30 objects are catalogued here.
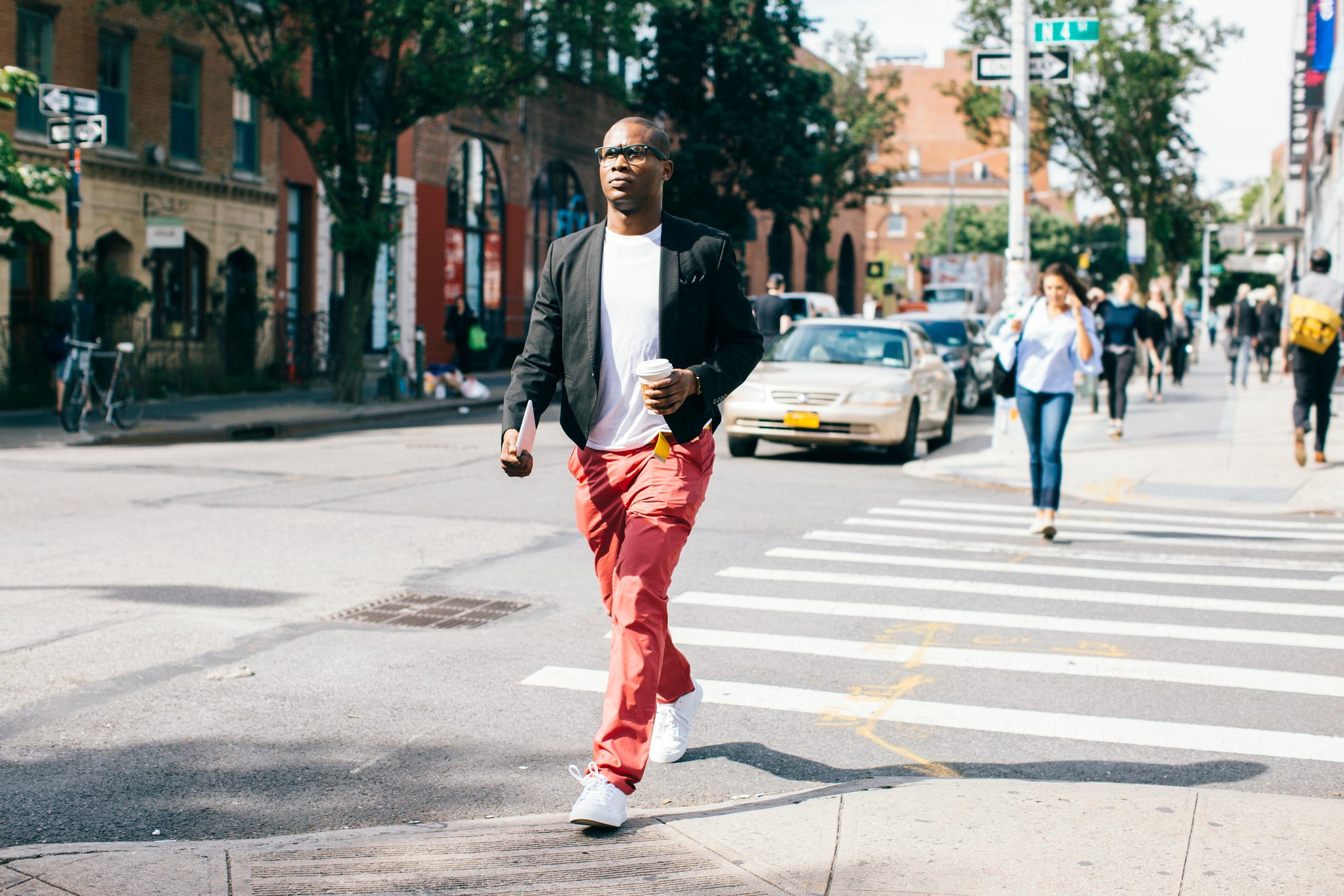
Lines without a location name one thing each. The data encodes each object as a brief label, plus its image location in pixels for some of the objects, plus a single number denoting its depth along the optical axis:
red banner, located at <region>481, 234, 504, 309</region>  38.06
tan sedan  15.60
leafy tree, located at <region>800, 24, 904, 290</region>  50.34
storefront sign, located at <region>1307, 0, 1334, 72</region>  31.38
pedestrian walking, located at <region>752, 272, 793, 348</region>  19.39
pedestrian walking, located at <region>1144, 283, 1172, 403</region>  22.31
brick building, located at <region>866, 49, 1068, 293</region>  103.69
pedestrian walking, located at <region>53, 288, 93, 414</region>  17.86
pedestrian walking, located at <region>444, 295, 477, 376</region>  32.47
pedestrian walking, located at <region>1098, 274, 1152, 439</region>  18.34
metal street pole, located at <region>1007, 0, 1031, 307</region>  16.25
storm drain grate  7.33
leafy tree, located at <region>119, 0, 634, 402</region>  22.61
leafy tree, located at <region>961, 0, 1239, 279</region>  38.12
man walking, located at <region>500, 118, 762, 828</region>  4.24
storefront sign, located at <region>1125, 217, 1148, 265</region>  37.78
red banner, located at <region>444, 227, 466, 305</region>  36.12
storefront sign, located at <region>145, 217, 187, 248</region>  21.84
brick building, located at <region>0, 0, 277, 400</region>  23.50
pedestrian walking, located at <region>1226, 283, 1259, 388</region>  28.05
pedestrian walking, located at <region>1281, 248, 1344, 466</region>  13.77
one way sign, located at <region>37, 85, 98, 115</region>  18.66
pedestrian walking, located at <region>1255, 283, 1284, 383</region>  27.55
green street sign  16.08
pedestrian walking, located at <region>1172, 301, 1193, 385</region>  29.14
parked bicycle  17.78
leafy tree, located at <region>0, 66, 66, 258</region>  16.75
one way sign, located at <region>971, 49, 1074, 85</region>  16.52
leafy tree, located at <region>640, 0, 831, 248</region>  41.69
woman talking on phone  10.04
